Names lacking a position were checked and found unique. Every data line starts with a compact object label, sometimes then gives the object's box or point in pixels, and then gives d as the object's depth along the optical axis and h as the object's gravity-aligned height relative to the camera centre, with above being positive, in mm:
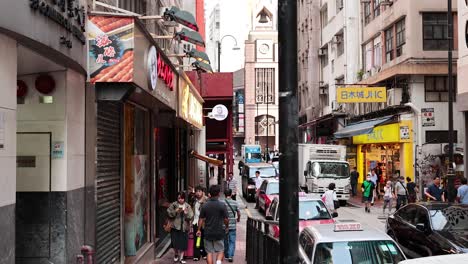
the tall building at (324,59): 40656 +7336
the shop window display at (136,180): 11180 -664
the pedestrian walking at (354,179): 33688 -1830
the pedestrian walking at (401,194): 21453 -1720
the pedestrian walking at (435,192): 18031 -1389
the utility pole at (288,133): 4406 +115
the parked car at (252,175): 32125 -1565
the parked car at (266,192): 23188 -1839
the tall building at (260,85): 109375 +11950
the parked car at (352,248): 8469 -1493
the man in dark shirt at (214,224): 10406 -1363
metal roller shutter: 8969 -576
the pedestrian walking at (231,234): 12711 -1891
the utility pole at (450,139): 19031 +290
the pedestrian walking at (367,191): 25484 -1921
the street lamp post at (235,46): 48316 +8536
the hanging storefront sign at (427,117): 28797 +1526
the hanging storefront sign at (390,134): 29903 +764
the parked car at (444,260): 3505 -704
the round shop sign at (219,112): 27984 +1736
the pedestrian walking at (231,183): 26234 -1624
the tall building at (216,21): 122075 +30728
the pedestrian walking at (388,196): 23156 -1932
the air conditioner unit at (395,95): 30922 +2809
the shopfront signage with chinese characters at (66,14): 5961 +1512
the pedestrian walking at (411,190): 22727 -1694
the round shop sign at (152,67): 9398 +1359
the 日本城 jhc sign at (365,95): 30609 +2799
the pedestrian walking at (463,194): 16094 -1303
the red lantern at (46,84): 7473 +828
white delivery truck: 30188 -1129
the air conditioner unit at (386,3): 31694 +8017
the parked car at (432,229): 10266 -1583
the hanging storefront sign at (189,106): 15750 +1322
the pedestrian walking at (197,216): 13305 -1594
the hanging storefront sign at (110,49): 7969 +1362
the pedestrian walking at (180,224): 12680 -1676
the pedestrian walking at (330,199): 16938 -1506
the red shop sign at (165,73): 10966 +1534
